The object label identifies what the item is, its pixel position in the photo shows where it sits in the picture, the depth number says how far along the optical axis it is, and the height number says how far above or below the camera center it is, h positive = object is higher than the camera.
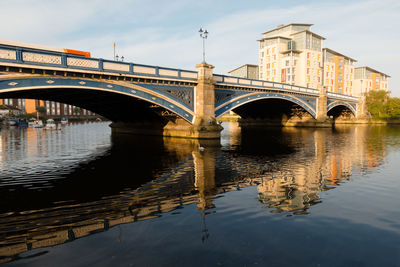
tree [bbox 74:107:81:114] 133.11 +7.56
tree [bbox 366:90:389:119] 74.00 +5.70
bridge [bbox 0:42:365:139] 17.75 +3.50
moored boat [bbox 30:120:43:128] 58.53 -0.17
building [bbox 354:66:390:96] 108.69 +19.70
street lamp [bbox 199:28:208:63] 28.67 +10.93
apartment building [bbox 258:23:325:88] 80.50 +22.95
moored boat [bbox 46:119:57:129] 55.35 -0.20
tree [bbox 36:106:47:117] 107.31 +6.77
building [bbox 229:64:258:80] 96.94 +21.18
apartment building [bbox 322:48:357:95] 90.81 +19.83
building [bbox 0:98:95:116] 113.62 +9.04
